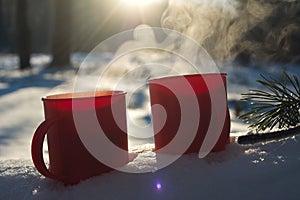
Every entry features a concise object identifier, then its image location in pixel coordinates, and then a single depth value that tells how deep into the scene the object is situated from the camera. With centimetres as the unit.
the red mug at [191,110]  73
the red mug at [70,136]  66
